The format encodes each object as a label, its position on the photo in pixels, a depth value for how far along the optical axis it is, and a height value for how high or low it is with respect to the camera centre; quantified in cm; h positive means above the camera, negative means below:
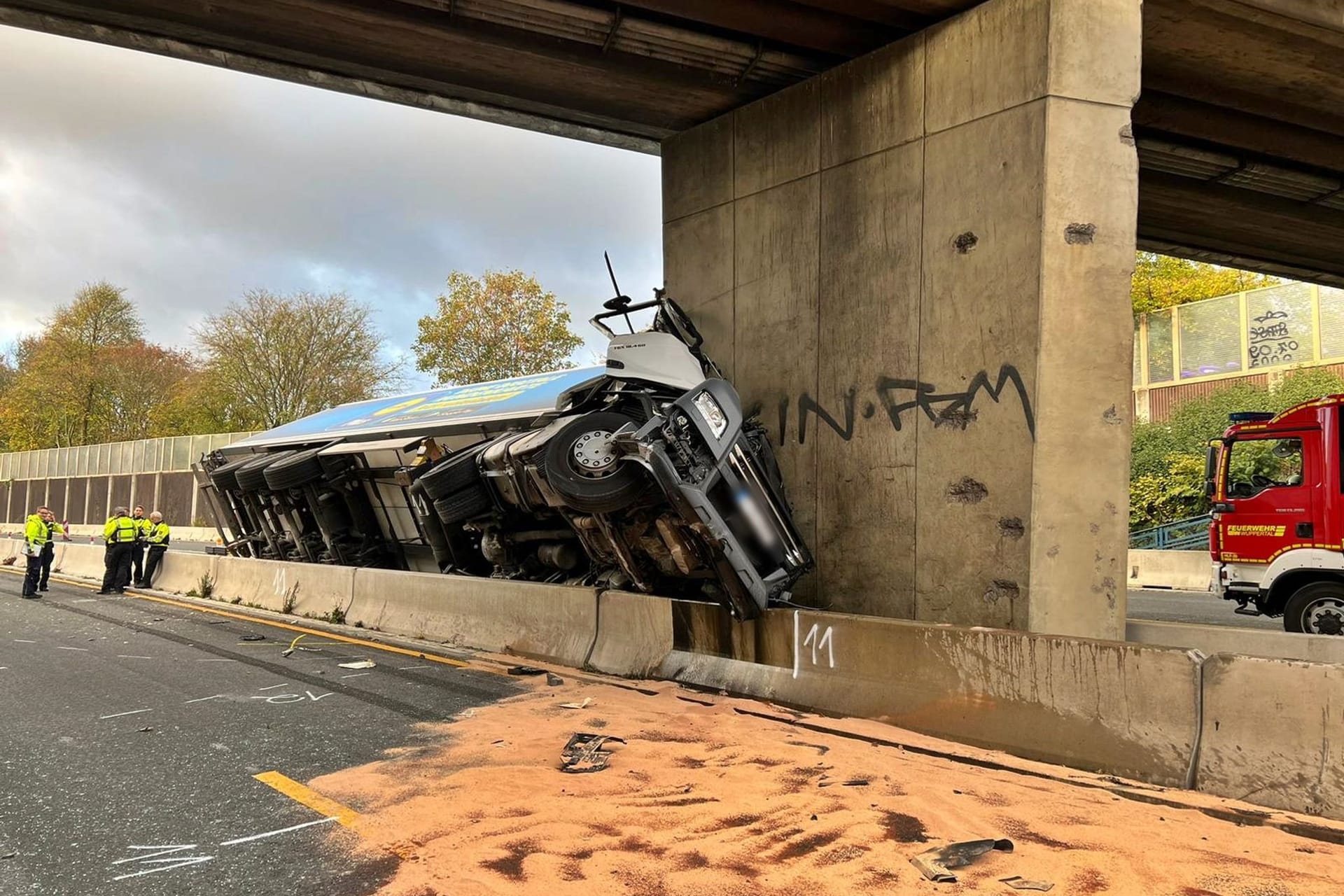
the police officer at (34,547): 1505 -80
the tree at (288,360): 4019 +672
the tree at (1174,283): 3656 +1069
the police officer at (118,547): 1558 -77
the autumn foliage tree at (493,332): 3628 +746
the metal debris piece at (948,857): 336 -127
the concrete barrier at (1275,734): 399 -87
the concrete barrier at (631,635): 750 -97
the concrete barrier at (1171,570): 1892 -64
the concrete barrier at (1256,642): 658 -74
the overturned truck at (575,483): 675 +33
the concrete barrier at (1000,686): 453 -90
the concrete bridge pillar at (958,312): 636 +177
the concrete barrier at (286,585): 1151 -106
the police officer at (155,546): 1608 -75
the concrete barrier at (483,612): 830 -101
